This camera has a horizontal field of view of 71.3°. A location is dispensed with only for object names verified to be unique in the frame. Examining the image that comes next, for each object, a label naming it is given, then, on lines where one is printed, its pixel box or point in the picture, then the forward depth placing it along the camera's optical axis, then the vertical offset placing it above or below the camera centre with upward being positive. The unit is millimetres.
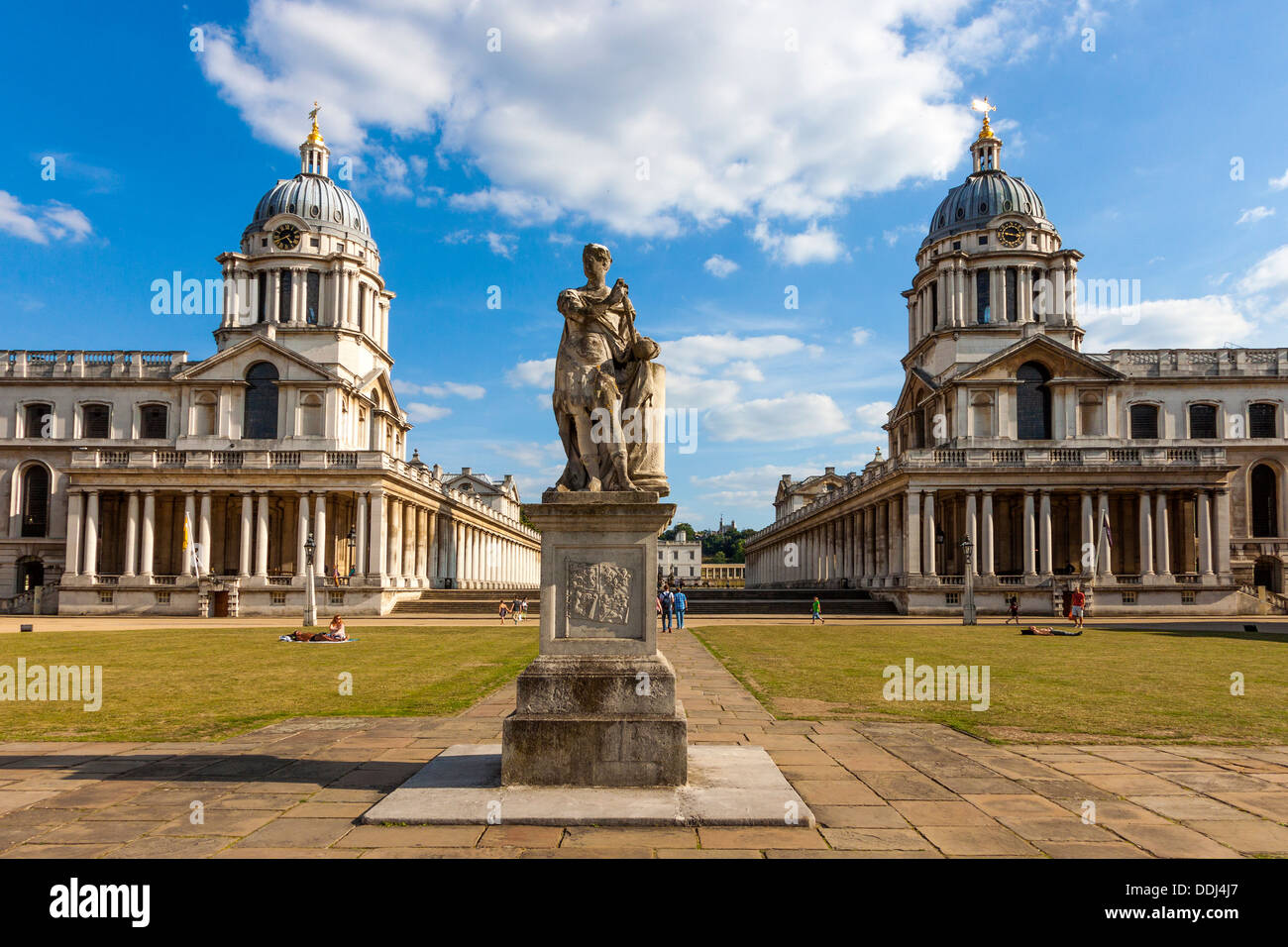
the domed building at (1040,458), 49312 +4460
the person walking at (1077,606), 34656 -2780
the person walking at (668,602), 35094 -2553
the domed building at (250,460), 50969 +4884
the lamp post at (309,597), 35656 -2329
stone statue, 8195 +1355
